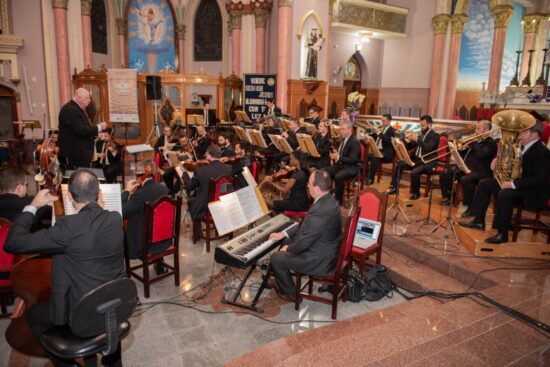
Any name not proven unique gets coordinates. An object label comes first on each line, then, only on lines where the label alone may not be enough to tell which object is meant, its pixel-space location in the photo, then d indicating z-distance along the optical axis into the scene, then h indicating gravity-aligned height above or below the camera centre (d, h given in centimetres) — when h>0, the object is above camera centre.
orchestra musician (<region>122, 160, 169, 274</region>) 427 -118
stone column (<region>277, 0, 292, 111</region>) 1282 +177
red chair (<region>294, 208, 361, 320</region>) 382 -174
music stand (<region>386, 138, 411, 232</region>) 632 -143
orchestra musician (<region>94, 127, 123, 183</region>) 816 -117
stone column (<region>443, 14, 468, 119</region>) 1482 +183
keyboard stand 411 -202
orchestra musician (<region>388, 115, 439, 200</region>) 704 -83
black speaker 1042 +36
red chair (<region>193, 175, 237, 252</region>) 545 -119
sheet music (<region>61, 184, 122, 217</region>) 354 -86
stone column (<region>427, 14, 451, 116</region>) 1505 +200
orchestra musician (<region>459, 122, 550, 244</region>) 471 -89
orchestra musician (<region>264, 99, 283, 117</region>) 1194 -17
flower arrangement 1387 +33
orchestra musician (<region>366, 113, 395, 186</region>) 838 -81
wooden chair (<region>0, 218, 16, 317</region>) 350 -149
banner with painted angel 1698 +281
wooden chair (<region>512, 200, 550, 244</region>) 496 -145
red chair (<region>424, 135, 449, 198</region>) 713 -98
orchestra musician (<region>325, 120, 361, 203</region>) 677 -86
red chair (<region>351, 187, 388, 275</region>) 456 -127
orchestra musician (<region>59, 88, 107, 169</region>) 525 -44
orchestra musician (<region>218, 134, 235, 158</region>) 794 -90
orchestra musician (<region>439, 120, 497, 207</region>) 588 -78
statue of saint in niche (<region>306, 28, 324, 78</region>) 1334 +188
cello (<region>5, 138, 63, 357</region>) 281 -139
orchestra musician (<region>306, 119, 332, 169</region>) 757 -85
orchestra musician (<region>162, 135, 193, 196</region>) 769 -124
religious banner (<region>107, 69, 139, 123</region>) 1258 +16
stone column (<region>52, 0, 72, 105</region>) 1231 +155
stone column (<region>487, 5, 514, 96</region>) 1367 +242
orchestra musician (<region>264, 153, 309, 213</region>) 577 -131
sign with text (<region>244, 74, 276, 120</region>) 1338 +39
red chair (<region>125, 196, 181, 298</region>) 418 -142
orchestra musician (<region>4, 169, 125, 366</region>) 246 -92
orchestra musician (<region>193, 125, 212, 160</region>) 908 -93
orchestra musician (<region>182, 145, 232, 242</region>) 561 -110
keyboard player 381 -129
